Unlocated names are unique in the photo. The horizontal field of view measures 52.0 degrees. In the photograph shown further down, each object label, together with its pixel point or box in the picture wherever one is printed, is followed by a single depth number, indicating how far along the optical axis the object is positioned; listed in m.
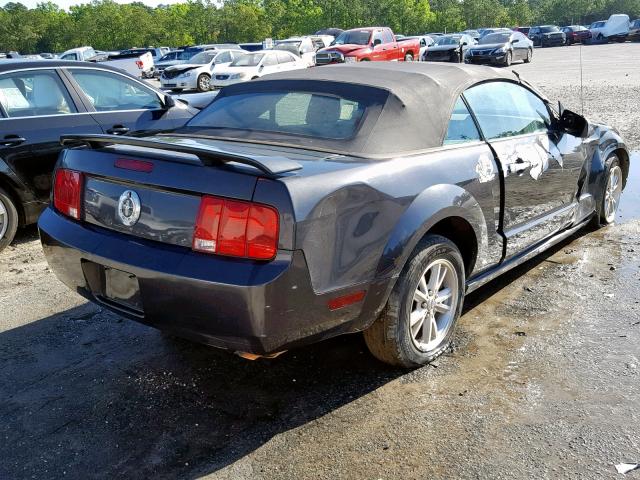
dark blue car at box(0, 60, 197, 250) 5.68
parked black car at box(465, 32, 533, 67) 30.09
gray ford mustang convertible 2.72
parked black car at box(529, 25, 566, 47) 50.63
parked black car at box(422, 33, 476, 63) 29.70
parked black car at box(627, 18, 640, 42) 50.22
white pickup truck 25.09
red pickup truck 26.83
